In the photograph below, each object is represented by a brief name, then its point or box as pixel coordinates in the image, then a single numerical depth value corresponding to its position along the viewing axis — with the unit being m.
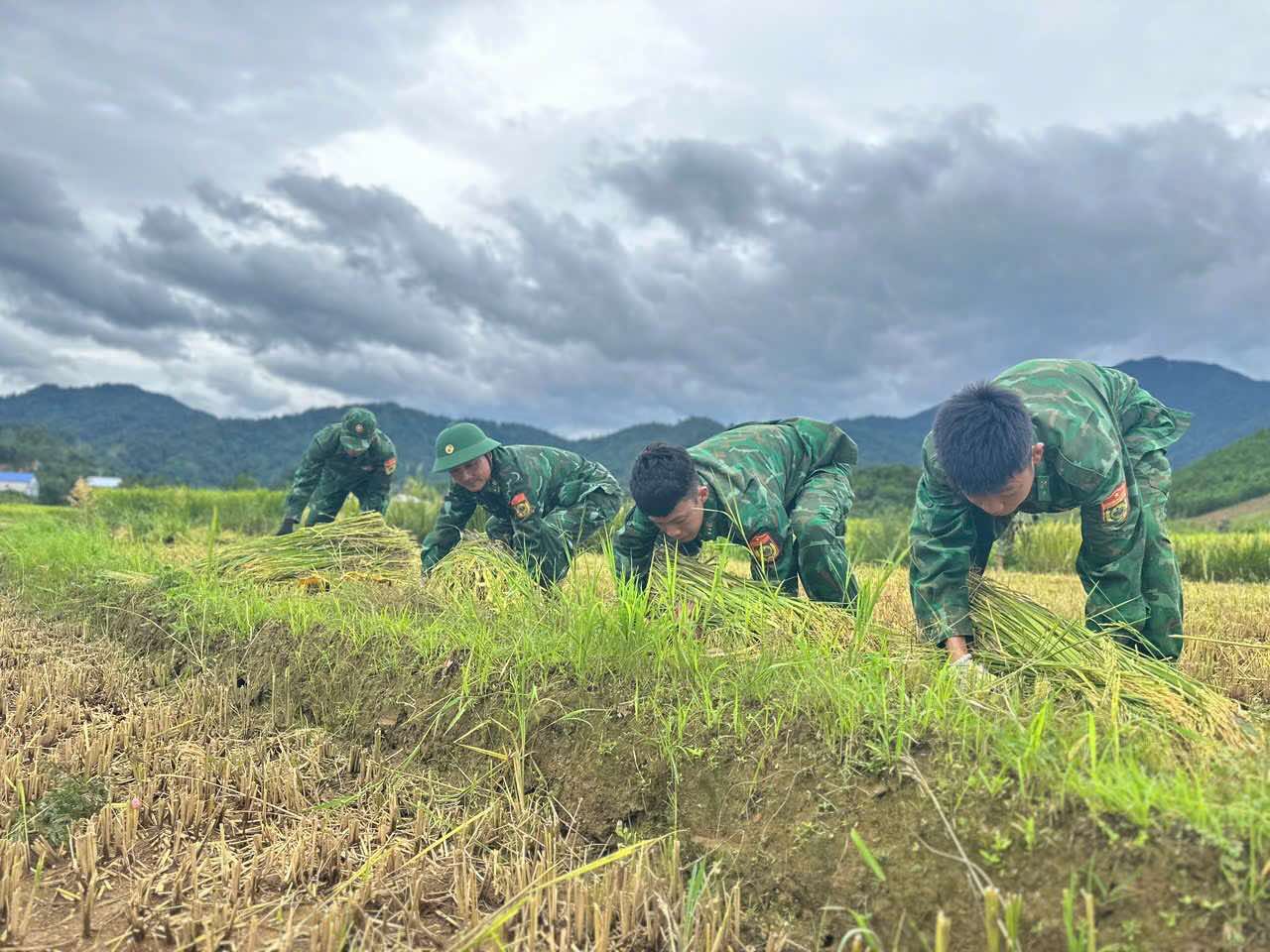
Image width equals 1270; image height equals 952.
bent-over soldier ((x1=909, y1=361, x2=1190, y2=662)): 3.23
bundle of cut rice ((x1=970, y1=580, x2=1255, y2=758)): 2.54
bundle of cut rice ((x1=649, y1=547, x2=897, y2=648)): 3.32
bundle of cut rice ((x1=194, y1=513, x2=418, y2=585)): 6.26
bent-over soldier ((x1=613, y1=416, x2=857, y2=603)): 4.00
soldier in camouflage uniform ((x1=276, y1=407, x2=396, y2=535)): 9.70
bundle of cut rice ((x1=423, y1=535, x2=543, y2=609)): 4.41
